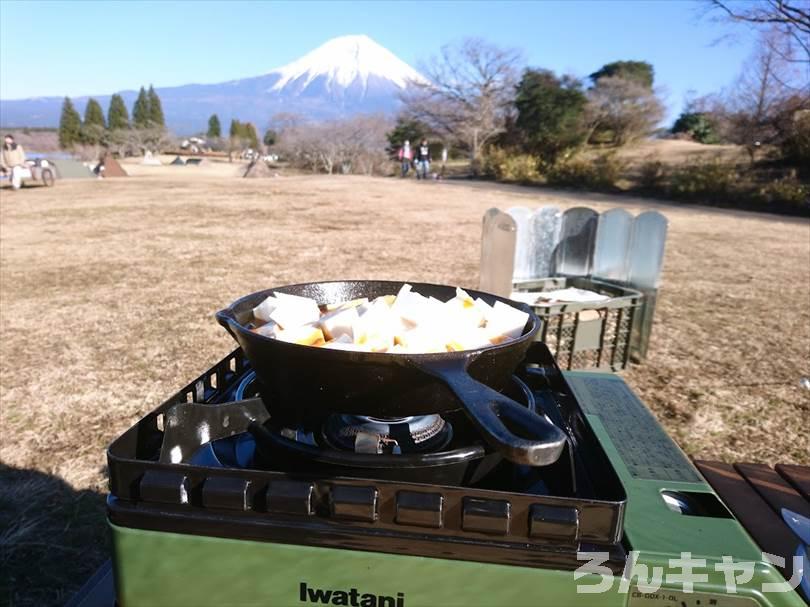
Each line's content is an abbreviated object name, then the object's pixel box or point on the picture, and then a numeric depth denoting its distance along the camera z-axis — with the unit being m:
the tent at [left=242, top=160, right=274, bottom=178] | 26.05
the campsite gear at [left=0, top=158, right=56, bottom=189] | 17.00
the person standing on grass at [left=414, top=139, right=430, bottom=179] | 24.91
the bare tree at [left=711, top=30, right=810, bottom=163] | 18.77
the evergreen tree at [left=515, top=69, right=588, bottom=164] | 25.03
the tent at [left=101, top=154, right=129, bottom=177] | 23.55
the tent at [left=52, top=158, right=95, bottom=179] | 21.27
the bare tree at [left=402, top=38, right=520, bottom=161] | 29.12
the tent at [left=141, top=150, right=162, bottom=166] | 36.83
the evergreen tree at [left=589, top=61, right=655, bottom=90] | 36.52
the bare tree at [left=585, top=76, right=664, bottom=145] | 26.50
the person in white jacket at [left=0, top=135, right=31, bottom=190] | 15.98
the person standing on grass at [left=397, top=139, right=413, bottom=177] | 26.83
